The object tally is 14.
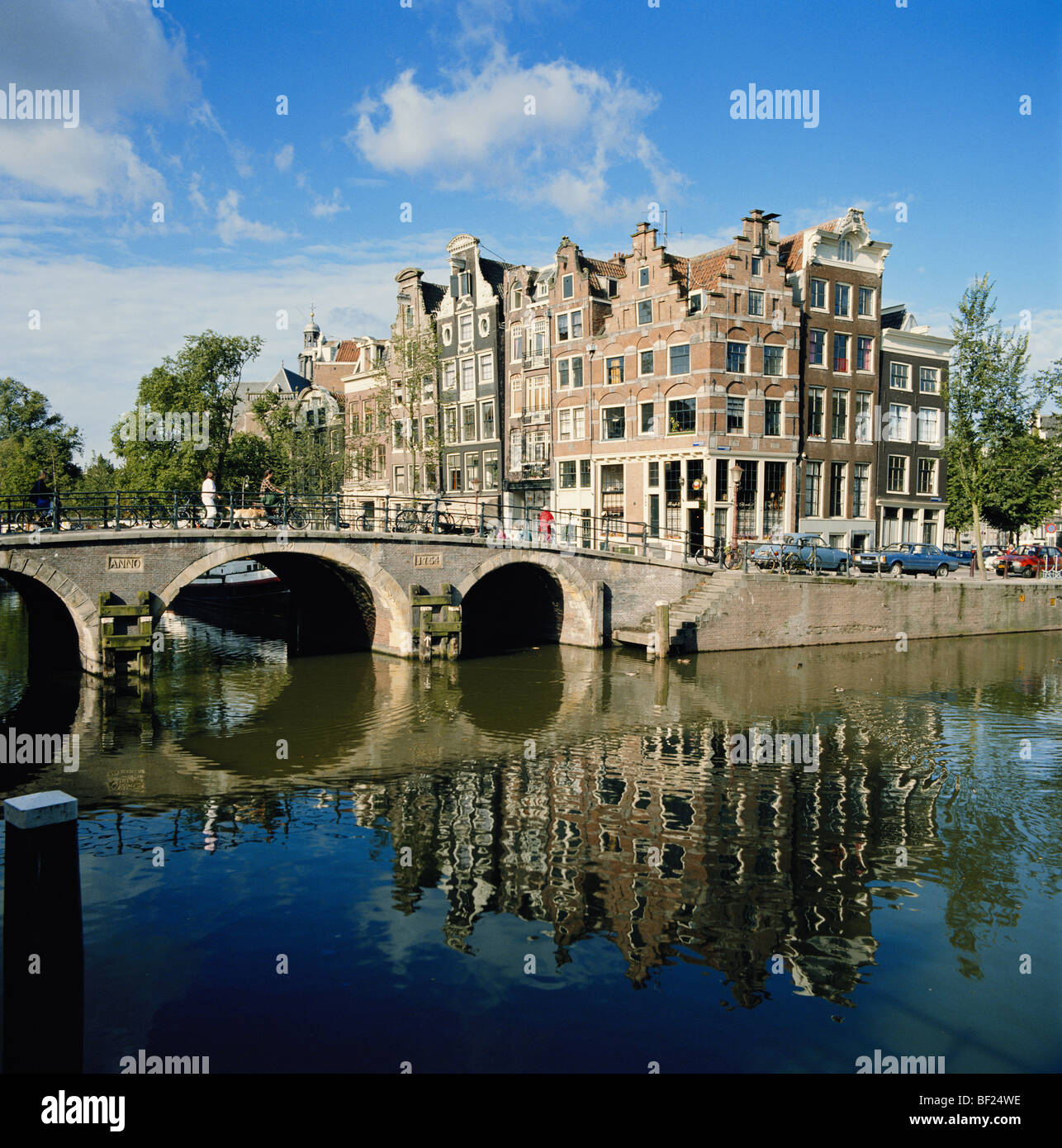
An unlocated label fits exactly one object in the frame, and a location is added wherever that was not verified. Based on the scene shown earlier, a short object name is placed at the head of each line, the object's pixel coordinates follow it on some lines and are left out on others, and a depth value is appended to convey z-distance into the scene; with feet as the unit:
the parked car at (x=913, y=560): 122.83
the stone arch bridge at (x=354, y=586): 80.64
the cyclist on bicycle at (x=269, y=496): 88.33
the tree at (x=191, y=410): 148.66
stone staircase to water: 102.32
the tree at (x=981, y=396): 132.77
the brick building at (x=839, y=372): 136.67
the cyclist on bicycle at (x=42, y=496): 76.69
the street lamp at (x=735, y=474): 121.45
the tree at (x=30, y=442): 214.28
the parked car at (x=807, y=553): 110.42
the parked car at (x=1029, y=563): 144.97
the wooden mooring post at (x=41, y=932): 20.30
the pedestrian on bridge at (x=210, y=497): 86.58
